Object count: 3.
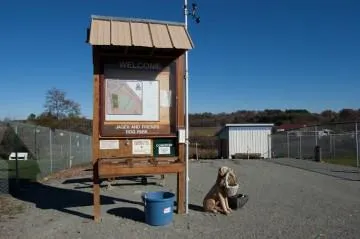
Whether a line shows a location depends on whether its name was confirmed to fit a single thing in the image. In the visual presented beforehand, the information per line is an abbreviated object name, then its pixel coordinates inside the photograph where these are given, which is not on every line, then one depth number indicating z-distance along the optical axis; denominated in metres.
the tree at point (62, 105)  50.28
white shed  35.91
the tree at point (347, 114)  66.41
